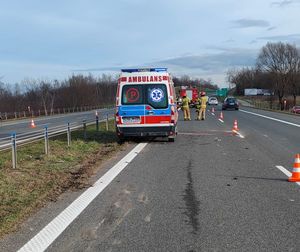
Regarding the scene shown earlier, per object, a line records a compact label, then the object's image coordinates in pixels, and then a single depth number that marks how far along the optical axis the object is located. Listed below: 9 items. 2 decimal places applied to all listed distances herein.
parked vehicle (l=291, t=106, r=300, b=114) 41.84
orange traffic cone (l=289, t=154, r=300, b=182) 5.87
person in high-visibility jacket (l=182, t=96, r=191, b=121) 20.72
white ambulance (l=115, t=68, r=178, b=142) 10.94
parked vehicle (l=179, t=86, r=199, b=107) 42.70
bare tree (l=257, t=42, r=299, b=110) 65.35
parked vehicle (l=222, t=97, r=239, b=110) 37.25
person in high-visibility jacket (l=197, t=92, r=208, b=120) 21.12
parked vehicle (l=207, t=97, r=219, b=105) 55.24
